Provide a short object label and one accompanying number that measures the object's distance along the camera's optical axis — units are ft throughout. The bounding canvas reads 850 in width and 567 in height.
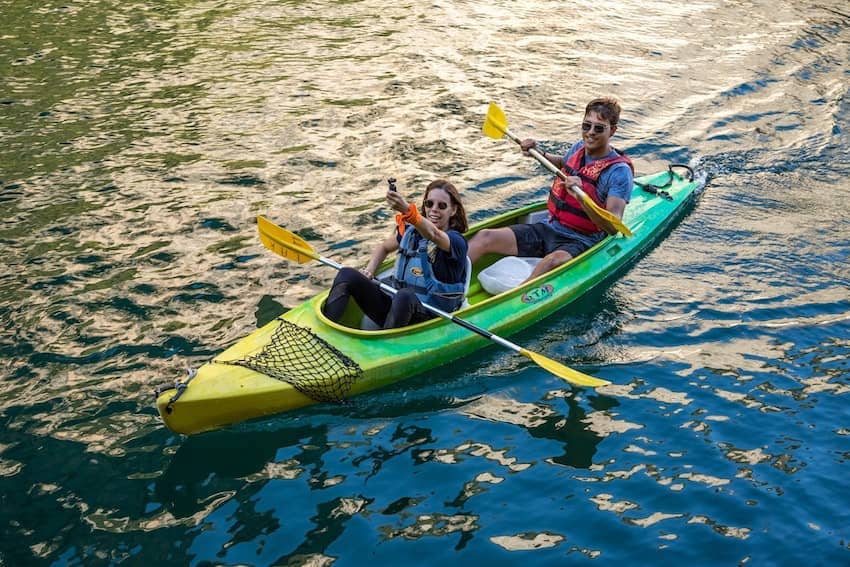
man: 26.12
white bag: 25.73
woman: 22.06
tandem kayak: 19.89
